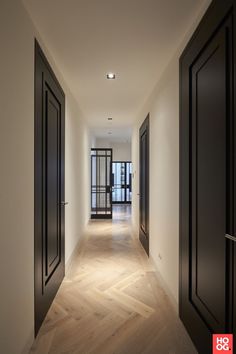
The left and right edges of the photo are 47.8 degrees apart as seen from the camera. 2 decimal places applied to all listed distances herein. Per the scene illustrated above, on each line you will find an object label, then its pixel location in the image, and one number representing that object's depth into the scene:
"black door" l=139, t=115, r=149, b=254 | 4.54
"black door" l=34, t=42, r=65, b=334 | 2.24
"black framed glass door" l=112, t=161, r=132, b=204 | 12.45
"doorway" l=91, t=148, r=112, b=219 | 8.82
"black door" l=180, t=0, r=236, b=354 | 1.51
